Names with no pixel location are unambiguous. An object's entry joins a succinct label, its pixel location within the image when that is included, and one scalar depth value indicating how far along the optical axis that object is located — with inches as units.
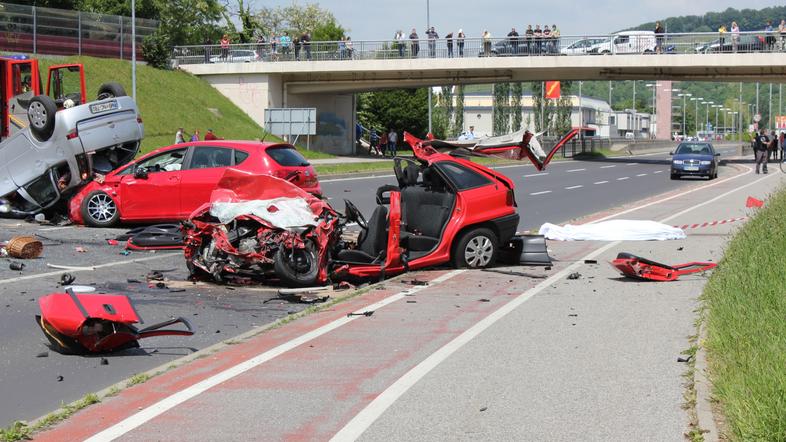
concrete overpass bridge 2073.1
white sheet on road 656.4
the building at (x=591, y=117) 4950.8
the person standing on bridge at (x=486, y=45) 2122.3
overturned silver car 709.9
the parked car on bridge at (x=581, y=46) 2110.0
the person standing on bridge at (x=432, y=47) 2157.1
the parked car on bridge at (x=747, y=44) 2041.1
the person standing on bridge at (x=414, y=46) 2177.0
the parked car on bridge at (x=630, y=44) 2091.5
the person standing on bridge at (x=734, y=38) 2025.1
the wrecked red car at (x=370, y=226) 446.3
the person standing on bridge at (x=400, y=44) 2187.1
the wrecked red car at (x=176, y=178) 643.5
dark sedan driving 1542.8
